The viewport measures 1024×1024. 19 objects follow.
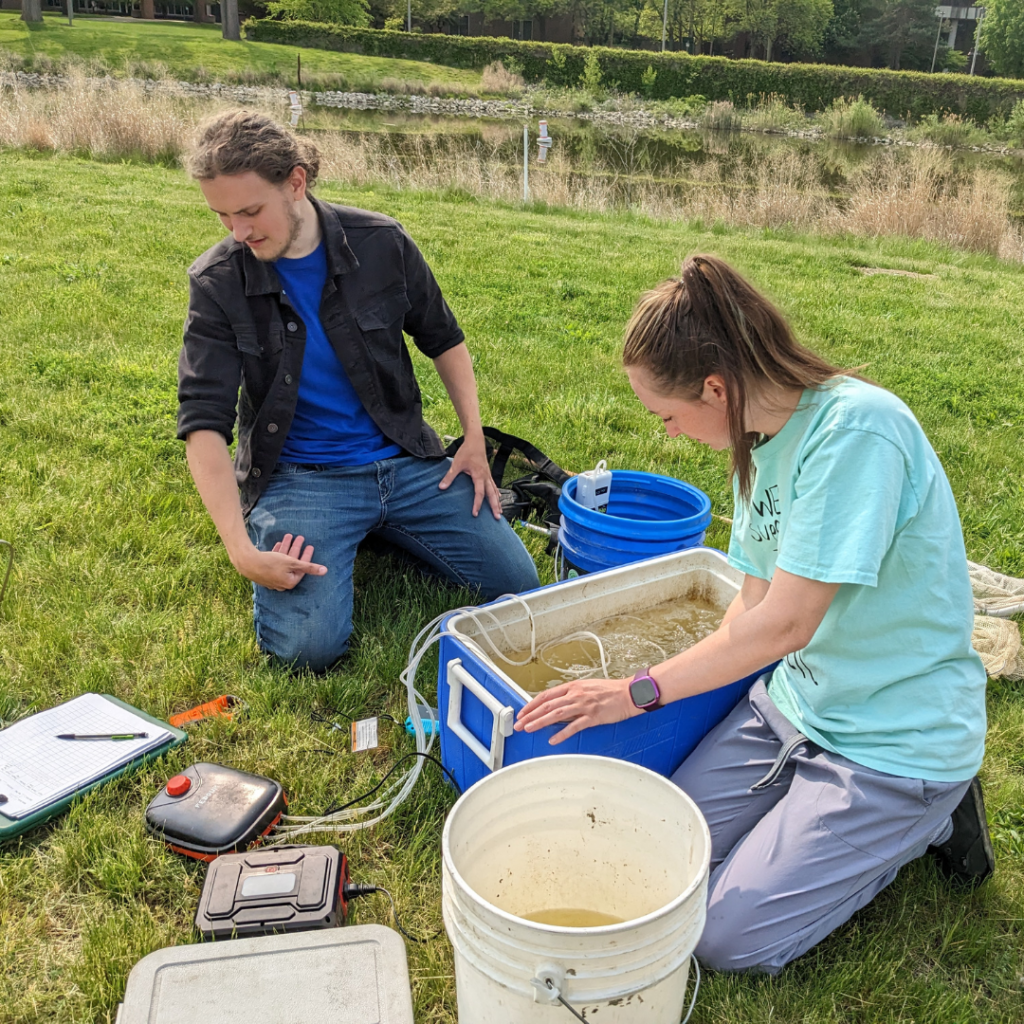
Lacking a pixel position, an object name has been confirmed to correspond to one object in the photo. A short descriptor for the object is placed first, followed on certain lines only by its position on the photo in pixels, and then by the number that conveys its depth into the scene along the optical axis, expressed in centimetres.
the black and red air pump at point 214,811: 195
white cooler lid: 150
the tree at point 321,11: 4622
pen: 223
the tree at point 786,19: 5512
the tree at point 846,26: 5850
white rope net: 267
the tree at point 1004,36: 5000
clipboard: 197
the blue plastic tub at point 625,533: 274
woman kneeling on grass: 162
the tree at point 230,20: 4078
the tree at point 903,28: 5731
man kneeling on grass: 253
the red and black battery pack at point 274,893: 172
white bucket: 120
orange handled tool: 234
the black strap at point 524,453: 344
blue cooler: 192
